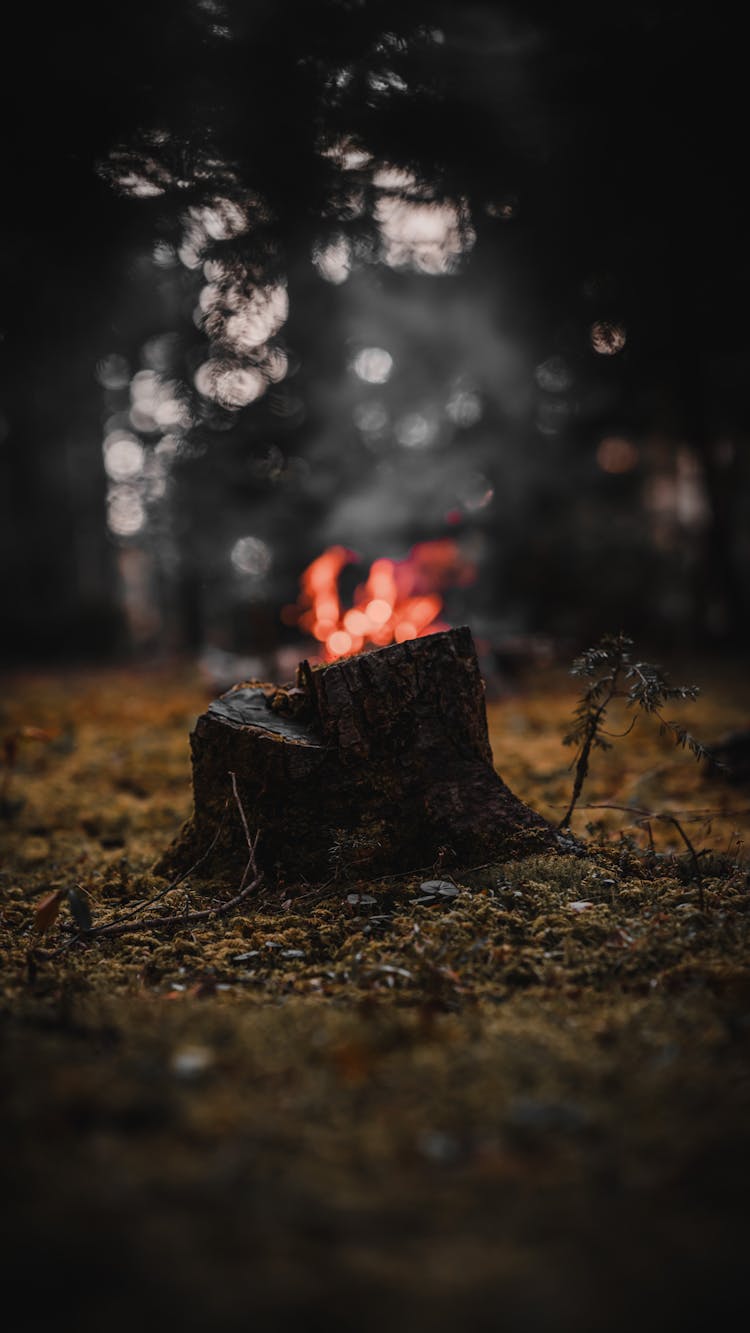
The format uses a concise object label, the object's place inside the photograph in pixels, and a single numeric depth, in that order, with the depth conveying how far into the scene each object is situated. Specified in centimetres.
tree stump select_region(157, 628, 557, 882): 304
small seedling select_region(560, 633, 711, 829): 297
